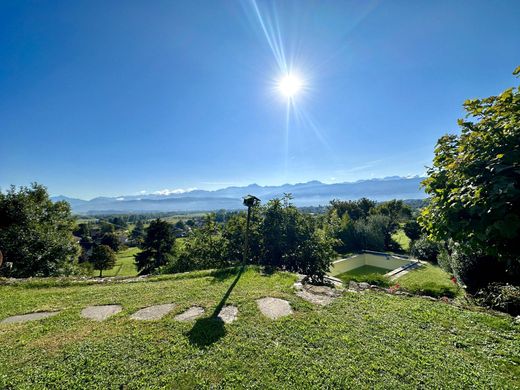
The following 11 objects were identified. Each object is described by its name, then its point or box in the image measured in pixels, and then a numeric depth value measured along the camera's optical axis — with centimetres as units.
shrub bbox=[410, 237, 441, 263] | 1956
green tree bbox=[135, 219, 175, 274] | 2633
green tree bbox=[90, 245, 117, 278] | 2719
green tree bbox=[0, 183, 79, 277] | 1123
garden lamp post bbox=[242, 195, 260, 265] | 860
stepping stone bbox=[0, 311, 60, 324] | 496
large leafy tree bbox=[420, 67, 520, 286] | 218
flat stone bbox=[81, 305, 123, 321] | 503
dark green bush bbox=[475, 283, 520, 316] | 533
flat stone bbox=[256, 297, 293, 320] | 488
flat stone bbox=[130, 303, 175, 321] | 487
